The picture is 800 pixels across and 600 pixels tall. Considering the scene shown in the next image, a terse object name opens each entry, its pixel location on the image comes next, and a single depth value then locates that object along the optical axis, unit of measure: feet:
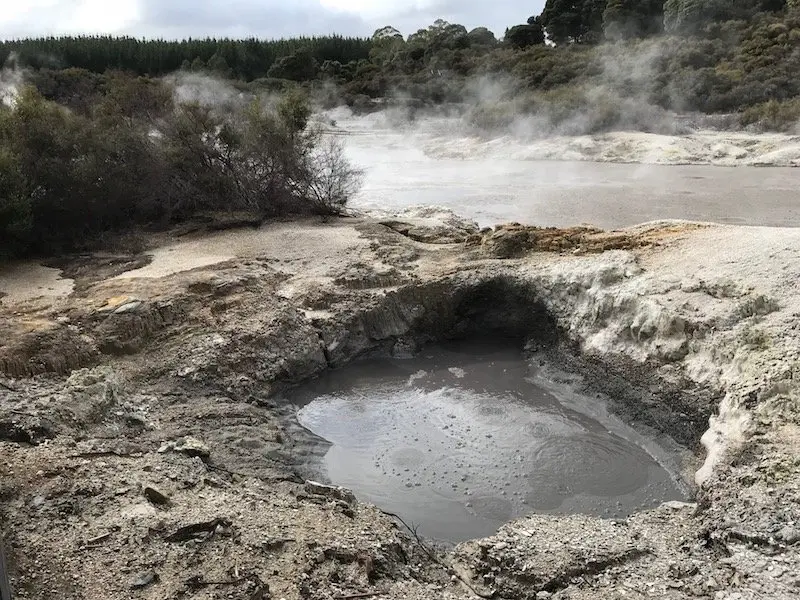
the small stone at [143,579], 13.89
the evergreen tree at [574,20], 134.62
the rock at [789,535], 15.42
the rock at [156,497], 16.93
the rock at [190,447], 20.34
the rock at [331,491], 19.57
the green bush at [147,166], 36.88
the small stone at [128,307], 27.25
